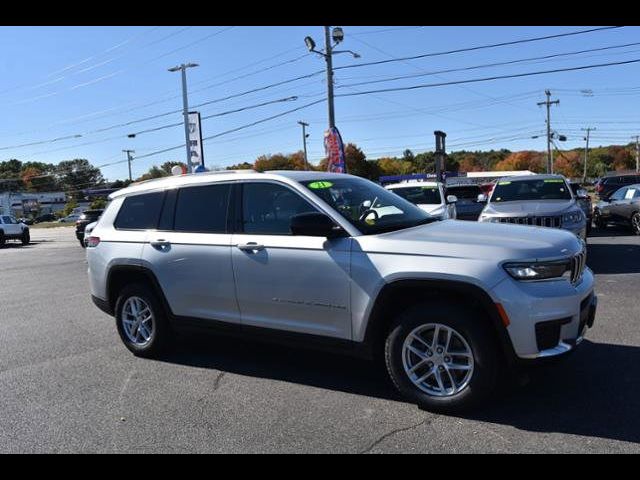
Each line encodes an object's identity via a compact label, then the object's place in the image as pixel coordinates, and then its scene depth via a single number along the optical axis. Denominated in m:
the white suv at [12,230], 28.50
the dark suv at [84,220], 23.33
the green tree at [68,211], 89.03
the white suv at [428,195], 11.95
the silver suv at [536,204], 9.68
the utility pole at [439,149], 22.97
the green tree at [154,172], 96.31
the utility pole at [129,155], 88.75
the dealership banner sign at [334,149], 25.11
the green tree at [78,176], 141.12
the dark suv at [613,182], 26.27
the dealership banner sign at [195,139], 33.09
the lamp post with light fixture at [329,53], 26.09
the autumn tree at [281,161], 95.47
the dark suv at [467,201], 14.48
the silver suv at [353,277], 3.88
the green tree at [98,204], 58.12
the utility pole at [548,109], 69.44
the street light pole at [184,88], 35.56
